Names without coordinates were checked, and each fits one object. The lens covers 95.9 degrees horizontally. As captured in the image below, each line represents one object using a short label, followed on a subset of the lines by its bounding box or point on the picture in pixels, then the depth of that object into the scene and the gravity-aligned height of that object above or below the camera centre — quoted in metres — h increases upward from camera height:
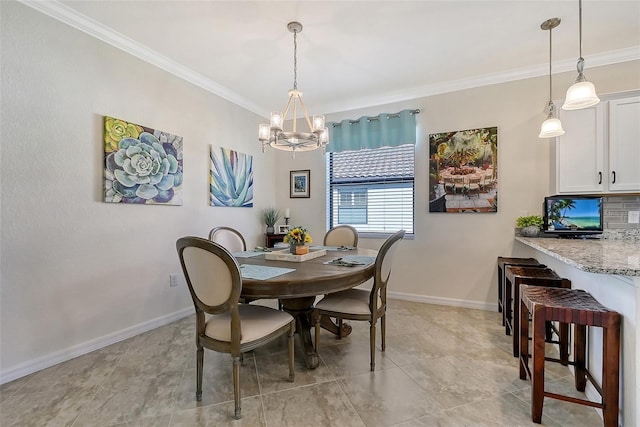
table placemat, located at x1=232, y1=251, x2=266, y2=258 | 2.48 -0.38
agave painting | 3.48 +0.43
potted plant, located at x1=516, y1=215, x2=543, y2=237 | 2.95 -0.13
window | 3.80 +0.32
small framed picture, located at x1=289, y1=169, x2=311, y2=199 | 4.36 +0.44
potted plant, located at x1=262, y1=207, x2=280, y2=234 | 4.24 -0.09
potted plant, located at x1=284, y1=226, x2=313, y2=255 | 2.38 -0.24
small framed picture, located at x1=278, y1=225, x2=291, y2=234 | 4.29 -0.25
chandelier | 2.36 +0.65
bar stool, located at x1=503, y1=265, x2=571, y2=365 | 1.96 -0.56
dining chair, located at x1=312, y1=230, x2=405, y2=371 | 2.04 -0.68
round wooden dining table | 1.68 -0.44
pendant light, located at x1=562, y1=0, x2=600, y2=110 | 1.80 +0.75
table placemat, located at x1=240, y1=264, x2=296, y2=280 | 1.77 -0.39
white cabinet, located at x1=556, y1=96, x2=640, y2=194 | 2.53 +0.58
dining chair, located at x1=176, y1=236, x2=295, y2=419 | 1.55 -0.54
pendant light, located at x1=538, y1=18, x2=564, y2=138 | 2.28 +0.71
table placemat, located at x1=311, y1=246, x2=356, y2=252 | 2.85 -0.36
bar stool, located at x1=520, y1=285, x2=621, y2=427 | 1.36 -0.63
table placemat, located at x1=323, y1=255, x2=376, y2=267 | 2.09 -0.38
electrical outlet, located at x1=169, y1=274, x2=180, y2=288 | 2.99 -0.71
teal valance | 3.63 +1.08
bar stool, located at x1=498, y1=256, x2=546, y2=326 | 2.74 -0.49
